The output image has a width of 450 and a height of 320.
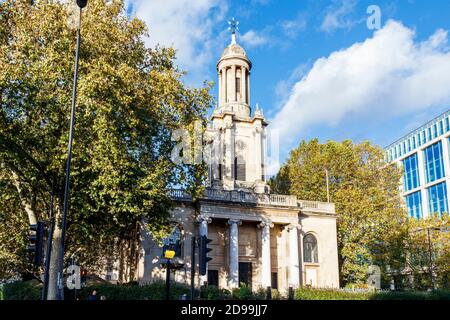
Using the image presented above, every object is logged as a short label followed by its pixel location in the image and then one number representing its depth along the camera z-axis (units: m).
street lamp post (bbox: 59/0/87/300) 15.99
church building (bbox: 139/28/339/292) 38.91
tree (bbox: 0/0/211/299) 23.03
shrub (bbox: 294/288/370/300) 32.19
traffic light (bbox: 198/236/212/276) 14.58
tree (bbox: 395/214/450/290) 42.84
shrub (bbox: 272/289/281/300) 33.81
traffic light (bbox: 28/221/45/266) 13.95
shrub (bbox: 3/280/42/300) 27.23
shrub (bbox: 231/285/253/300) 32.53
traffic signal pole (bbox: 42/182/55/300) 15.08
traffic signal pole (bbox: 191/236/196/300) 15.14
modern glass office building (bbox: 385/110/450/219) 65.50
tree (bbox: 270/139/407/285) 43.75
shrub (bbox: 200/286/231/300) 30.77
